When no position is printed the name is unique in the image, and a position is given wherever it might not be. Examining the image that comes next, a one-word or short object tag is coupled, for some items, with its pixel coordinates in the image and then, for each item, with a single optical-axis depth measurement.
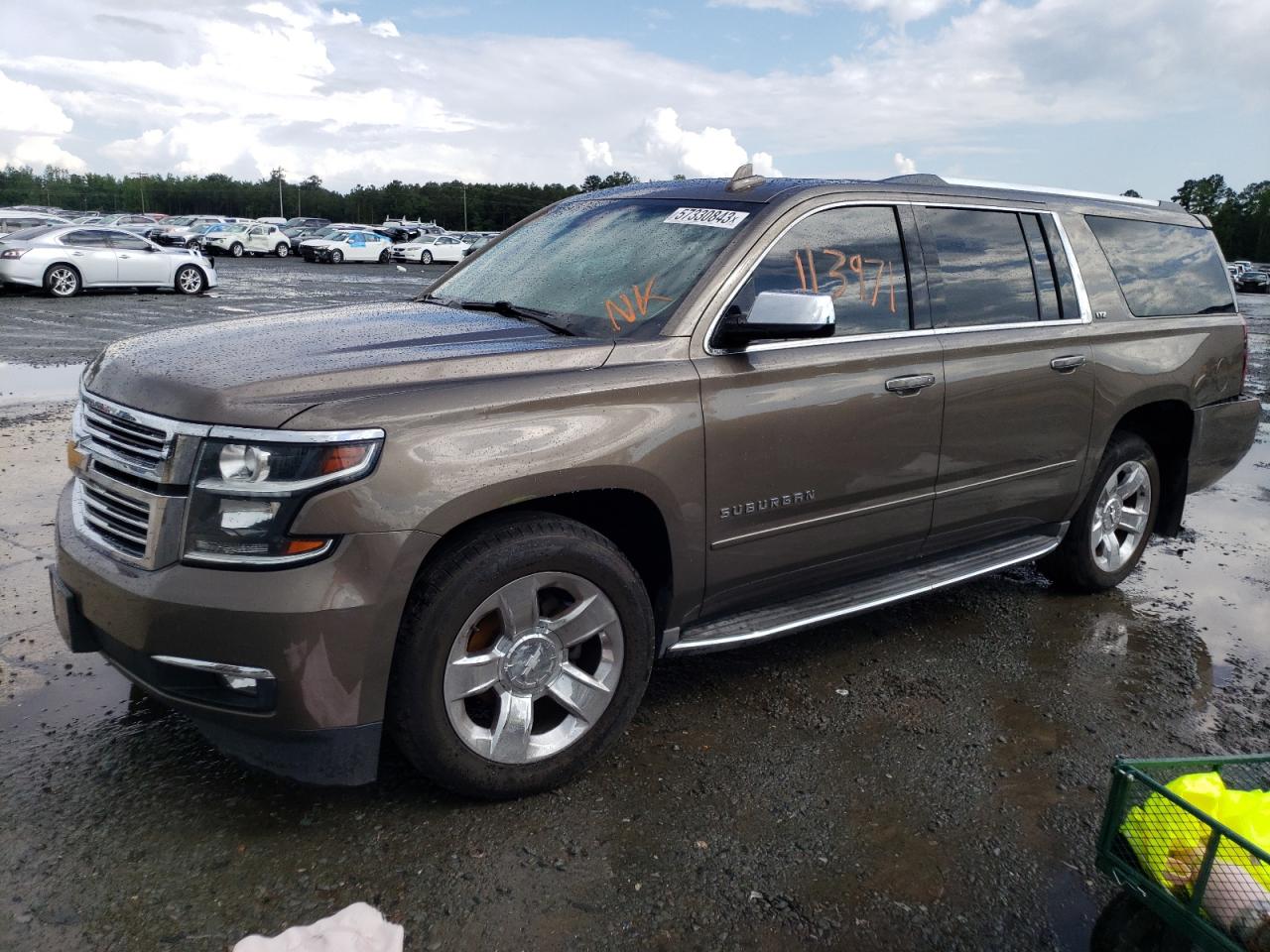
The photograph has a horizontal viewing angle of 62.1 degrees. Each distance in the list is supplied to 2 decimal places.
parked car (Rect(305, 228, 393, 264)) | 41.56
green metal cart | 2.33
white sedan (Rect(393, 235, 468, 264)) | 44.16
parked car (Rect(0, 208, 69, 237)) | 35.06
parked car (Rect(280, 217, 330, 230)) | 56.50
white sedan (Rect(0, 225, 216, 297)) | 20.06
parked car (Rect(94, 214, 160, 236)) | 45.54
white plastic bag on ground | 2.47
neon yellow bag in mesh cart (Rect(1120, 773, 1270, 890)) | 2.47
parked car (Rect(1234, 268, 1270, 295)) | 48.33
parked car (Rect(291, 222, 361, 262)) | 41.72
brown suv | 2.68
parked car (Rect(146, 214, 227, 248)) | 38.75
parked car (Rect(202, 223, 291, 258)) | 42.78
